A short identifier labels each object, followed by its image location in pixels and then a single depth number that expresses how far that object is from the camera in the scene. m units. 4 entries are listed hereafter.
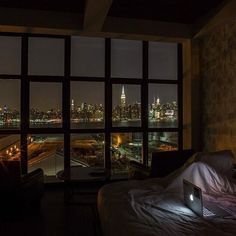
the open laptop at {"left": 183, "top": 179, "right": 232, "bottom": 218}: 1.70
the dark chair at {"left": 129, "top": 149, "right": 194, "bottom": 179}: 3.69
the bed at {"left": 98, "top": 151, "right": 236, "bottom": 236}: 1.54
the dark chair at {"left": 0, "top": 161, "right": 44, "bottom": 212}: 3.47
